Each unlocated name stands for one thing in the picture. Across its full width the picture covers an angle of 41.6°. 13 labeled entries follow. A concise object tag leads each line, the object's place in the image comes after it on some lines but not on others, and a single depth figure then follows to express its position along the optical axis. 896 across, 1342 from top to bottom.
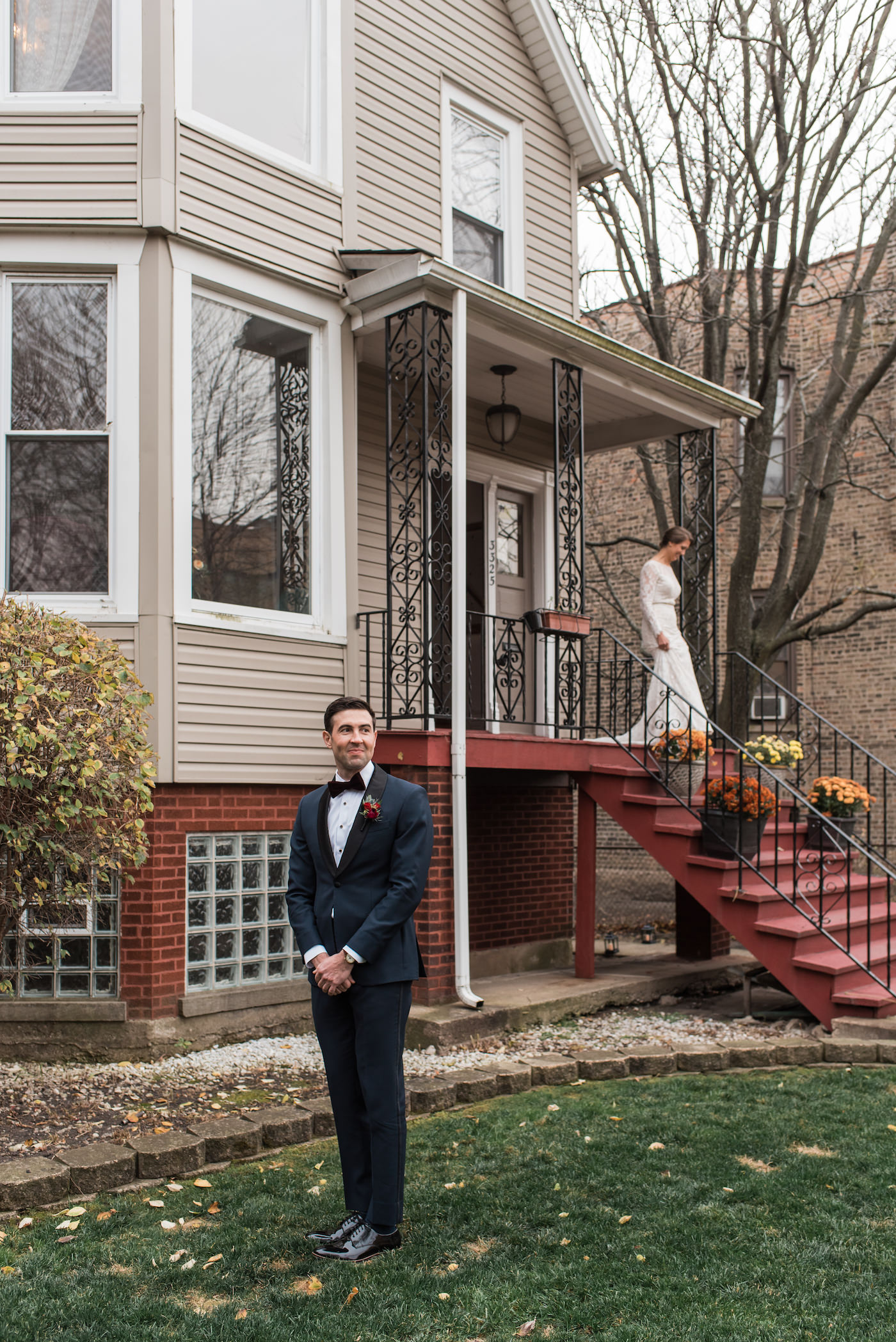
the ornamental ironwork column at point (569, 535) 8.98
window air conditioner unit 17.17
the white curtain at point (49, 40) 7.50
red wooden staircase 7.55
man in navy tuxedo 3.96
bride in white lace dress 9.42
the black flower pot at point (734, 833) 8.20
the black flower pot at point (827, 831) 9.12
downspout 7.71
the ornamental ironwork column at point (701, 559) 10.58
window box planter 8.65
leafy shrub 5.39
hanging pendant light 9.95
